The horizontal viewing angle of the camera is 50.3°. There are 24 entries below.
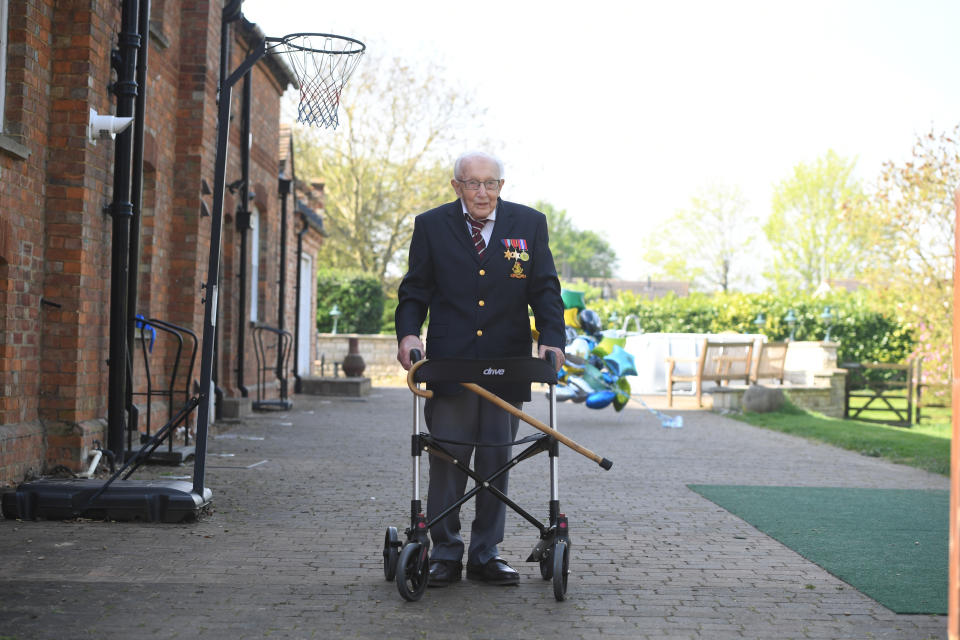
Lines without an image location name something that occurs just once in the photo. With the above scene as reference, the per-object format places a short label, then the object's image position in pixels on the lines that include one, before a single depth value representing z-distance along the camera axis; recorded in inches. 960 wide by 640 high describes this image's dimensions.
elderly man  185.8
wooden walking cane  168.2
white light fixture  299.1
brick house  288.0
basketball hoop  280.8
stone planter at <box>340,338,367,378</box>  877.2
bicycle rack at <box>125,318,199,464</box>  329.7
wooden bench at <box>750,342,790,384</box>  746.7
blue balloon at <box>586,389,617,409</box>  576.1
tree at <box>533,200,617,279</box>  4234.7
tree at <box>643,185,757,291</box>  2437.3
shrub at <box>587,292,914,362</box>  1123.3
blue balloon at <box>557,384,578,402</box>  581.3
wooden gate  755.4
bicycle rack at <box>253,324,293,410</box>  600.4
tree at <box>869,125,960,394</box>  700.0
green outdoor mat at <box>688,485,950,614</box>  192.0
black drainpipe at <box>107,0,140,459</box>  316.2
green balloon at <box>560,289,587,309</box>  580.1
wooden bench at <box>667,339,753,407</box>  702.5
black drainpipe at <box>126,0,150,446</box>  331.0
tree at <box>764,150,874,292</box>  2071.9
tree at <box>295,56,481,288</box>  1427.2
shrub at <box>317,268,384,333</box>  1300.4
